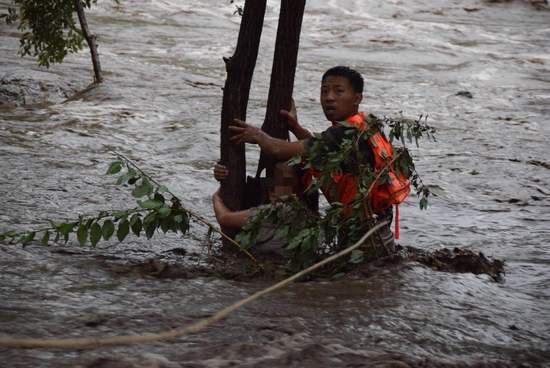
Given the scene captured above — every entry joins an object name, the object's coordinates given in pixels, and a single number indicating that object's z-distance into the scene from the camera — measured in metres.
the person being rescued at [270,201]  10.41
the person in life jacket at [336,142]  9.70
